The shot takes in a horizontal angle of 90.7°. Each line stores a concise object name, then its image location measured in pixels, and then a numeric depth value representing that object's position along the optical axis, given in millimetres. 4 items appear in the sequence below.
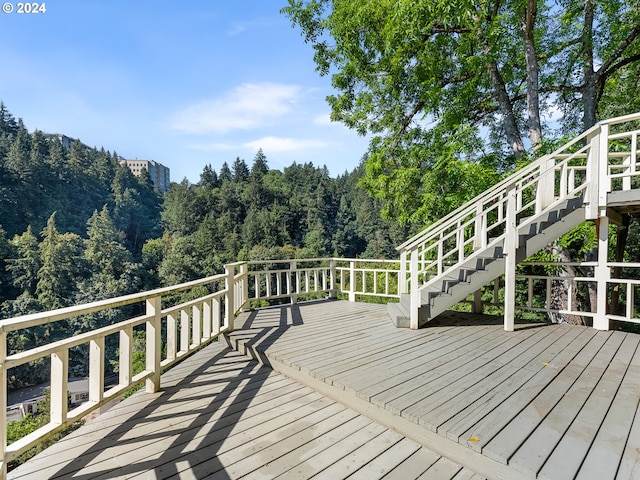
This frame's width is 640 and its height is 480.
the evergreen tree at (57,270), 40594
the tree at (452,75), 6453
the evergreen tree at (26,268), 41875
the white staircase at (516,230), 4195
